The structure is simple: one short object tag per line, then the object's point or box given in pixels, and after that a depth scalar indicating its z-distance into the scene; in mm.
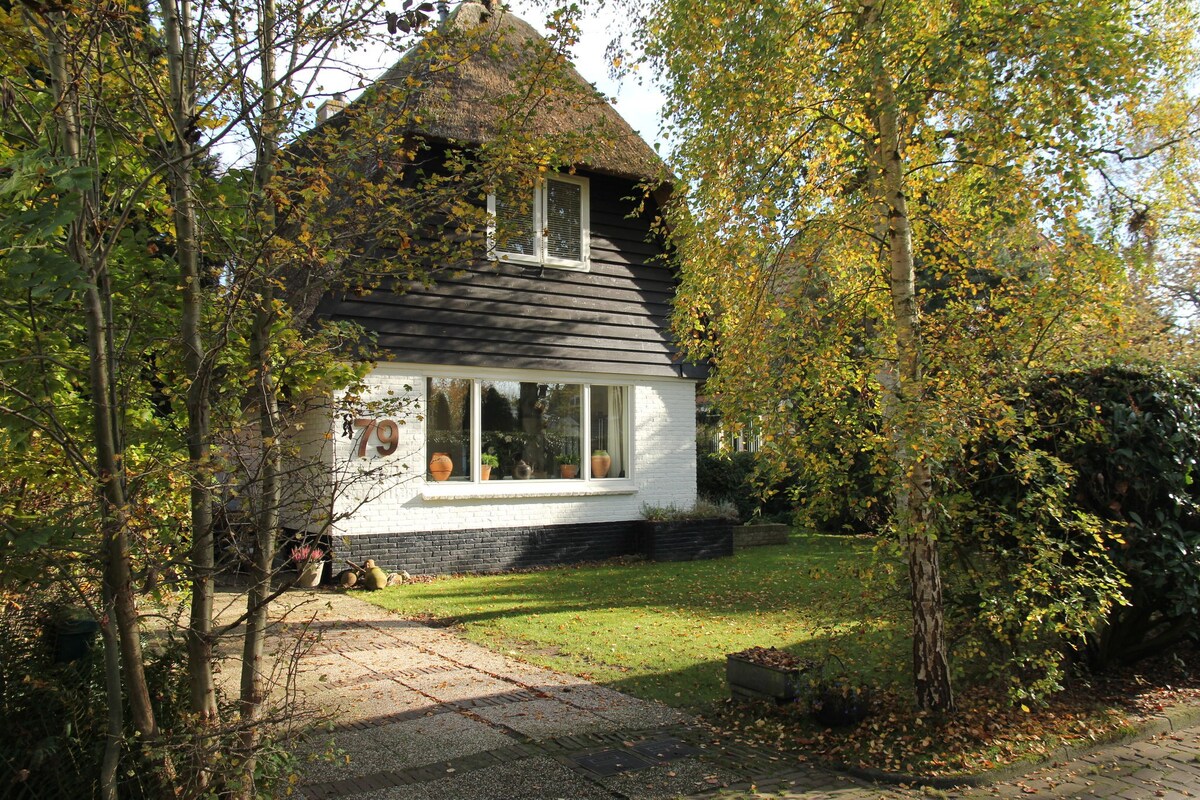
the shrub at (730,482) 17656
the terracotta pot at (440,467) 11875
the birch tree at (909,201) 5020
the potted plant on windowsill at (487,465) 12375
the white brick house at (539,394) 11531
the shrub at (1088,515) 5418
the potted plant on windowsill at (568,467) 13273
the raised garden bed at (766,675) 5668
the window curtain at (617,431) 13891
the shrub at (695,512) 13719
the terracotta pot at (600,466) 13539
